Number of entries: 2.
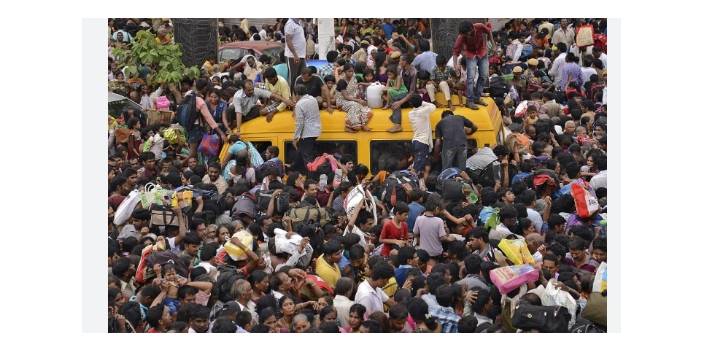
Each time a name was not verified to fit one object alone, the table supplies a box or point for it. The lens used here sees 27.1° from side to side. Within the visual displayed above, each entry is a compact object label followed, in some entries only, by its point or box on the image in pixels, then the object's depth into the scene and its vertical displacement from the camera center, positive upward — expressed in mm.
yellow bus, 14742 +377
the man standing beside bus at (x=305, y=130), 14719 +436
